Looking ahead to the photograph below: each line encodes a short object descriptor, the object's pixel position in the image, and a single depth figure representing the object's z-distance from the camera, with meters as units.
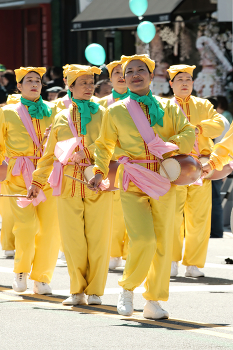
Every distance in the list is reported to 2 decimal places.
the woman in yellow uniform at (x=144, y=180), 12.79
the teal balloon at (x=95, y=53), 28.48
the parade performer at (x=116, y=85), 19.01
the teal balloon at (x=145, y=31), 28.10
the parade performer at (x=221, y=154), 13.74
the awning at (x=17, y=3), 43.50
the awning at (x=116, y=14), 33.16
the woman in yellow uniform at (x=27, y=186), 15.45
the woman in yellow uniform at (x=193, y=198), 17.83
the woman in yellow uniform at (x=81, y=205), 14.09
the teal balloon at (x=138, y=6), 29.79
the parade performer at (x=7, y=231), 20.78
